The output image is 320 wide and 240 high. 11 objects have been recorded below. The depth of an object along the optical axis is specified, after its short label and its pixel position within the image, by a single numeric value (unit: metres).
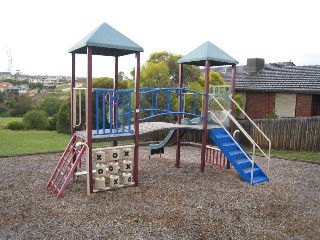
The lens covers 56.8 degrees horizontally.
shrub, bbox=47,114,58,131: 18.66
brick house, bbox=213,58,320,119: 15.25
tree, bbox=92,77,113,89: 17.33
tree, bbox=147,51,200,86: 15.05
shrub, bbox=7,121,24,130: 17.92
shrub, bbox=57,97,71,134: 16.58
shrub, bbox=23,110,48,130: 18.38
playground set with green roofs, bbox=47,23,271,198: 6.22
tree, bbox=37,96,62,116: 23.77
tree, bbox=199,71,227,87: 15.82
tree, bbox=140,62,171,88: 13.56
